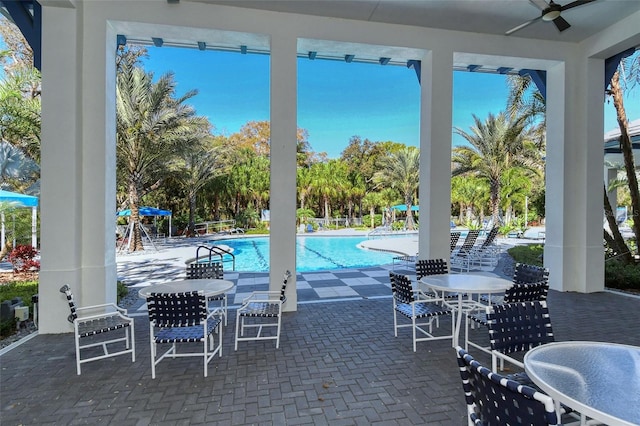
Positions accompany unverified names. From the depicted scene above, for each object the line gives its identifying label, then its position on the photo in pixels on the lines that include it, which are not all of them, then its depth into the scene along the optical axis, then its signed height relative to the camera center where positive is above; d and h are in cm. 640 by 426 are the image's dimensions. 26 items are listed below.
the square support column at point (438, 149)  593 +110
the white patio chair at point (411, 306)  376 -114
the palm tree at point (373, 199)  2773 +94
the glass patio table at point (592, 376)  144 -85
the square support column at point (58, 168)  438 +55
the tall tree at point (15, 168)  1129 +143
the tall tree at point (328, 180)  2636 +246
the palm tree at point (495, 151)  1750 +326
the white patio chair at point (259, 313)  382 -119
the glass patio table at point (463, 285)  374 -87
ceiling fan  428 +260
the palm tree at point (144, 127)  1310 +337
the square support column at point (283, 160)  530 +80
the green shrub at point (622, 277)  680 -134
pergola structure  446 +176
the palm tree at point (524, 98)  938 +340
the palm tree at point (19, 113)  1074 +309
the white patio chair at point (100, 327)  327 -124
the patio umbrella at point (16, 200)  679 +20
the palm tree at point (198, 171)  1900 +232
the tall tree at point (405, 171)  2356 +282
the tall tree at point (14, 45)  1465 +720
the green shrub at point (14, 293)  431 -140
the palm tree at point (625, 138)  727 +163
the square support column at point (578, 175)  643 +71
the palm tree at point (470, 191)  2830 +172
